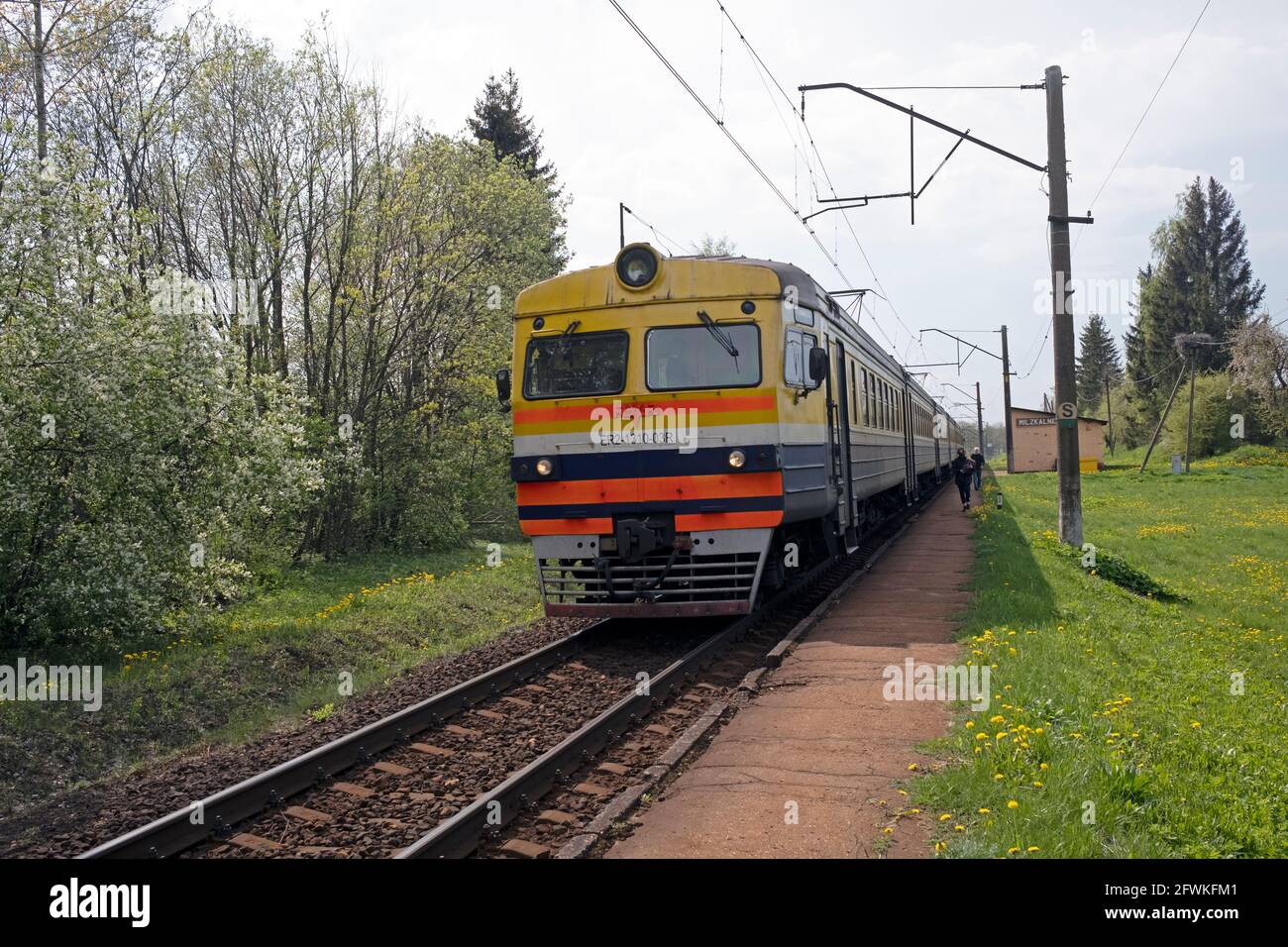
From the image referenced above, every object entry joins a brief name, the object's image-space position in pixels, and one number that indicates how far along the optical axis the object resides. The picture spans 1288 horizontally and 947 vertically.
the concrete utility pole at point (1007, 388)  48.41
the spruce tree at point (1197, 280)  71.50
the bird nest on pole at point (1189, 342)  55.16
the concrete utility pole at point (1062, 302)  16.77
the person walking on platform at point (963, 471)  28.04
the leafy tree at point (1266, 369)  54.72
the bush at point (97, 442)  10.39
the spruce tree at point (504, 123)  39.28
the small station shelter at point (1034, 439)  57.06
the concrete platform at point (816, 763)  5.12
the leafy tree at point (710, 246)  60.66
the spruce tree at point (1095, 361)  102.12
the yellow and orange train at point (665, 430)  10.32
